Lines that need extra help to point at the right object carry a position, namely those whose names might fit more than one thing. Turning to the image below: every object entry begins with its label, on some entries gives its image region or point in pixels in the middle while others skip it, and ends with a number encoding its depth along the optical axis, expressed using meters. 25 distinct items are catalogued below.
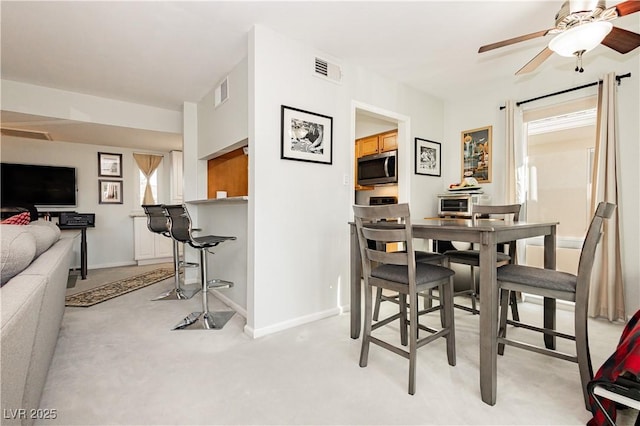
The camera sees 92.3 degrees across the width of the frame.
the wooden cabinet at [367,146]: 4.46
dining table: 1.61
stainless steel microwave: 3.95
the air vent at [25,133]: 4.25
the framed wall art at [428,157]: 3.94
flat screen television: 4.68
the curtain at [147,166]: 5.81
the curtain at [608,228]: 2.79
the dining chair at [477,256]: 2.51
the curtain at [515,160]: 3.53
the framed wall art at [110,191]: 5.46
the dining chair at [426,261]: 2.38
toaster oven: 3.66
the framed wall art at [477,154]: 3.87
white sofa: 0.95
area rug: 3.40
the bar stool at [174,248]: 3.60
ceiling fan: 1.77
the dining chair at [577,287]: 1.54
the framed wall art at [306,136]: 2.65
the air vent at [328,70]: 2.86
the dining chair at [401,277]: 1.71
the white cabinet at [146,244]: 5.60
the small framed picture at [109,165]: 5.46
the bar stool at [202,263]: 2.71
